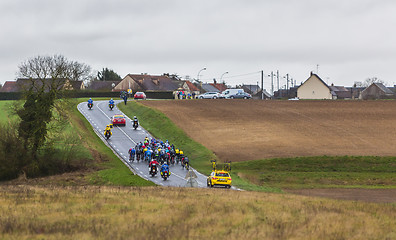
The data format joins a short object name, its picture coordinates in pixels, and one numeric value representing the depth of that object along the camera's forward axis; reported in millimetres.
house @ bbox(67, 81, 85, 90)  169525
